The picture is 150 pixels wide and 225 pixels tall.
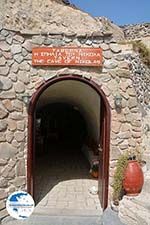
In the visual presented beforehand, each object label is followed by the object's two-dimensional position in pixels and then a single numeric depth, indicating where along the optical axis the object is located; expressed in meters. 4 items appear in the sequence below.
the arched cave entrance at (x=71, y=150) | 3.48
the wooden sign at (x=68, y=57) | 3.36
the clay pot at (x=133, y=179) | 3.18
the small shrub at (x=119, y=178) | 3.34
